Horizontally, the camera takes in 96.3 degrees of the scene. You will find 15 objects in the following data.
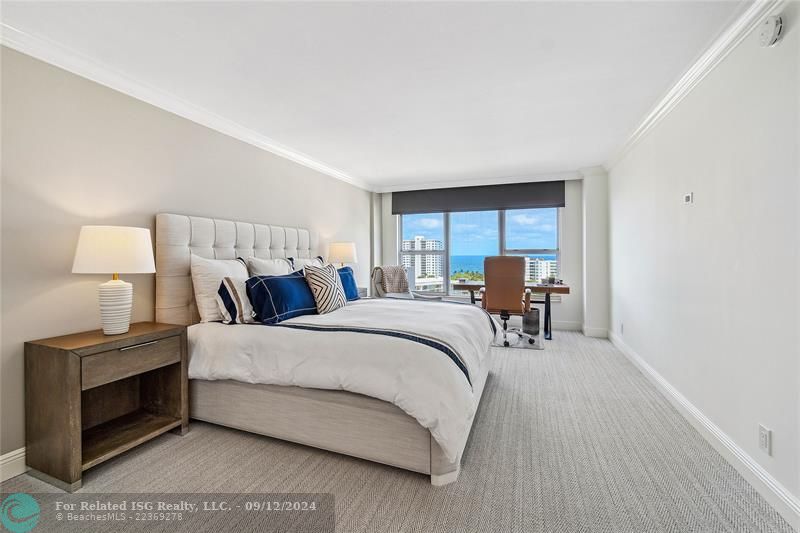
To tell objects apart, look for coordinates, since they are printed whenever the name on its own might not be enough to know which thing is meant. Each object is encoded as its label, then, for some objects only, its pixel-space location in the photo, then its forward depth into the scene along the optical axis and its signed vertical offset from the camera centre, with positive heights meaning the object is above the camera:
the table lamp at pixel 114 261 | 1.95 +0.04
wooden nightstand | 1.77 -0.76
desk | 4.86 -0.34
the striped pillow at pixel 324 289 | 2.89 -0.18
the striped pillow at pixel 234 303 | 2.49 -0.26
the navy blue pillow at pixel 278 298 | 2.51 -0.23
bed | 1.80 -0.61
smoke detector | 1.60 +1.06
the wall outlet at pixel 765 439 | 1.68 -0.83
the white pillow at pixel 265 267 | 3.04 +0.00
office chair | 4.42 -0.28
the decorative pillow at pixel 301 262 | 3.64 +0.05
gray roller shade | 5.49 +1.11
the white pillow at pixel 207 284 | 2.63 -0.13
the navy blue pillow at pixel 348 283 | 3.58 -0.17
